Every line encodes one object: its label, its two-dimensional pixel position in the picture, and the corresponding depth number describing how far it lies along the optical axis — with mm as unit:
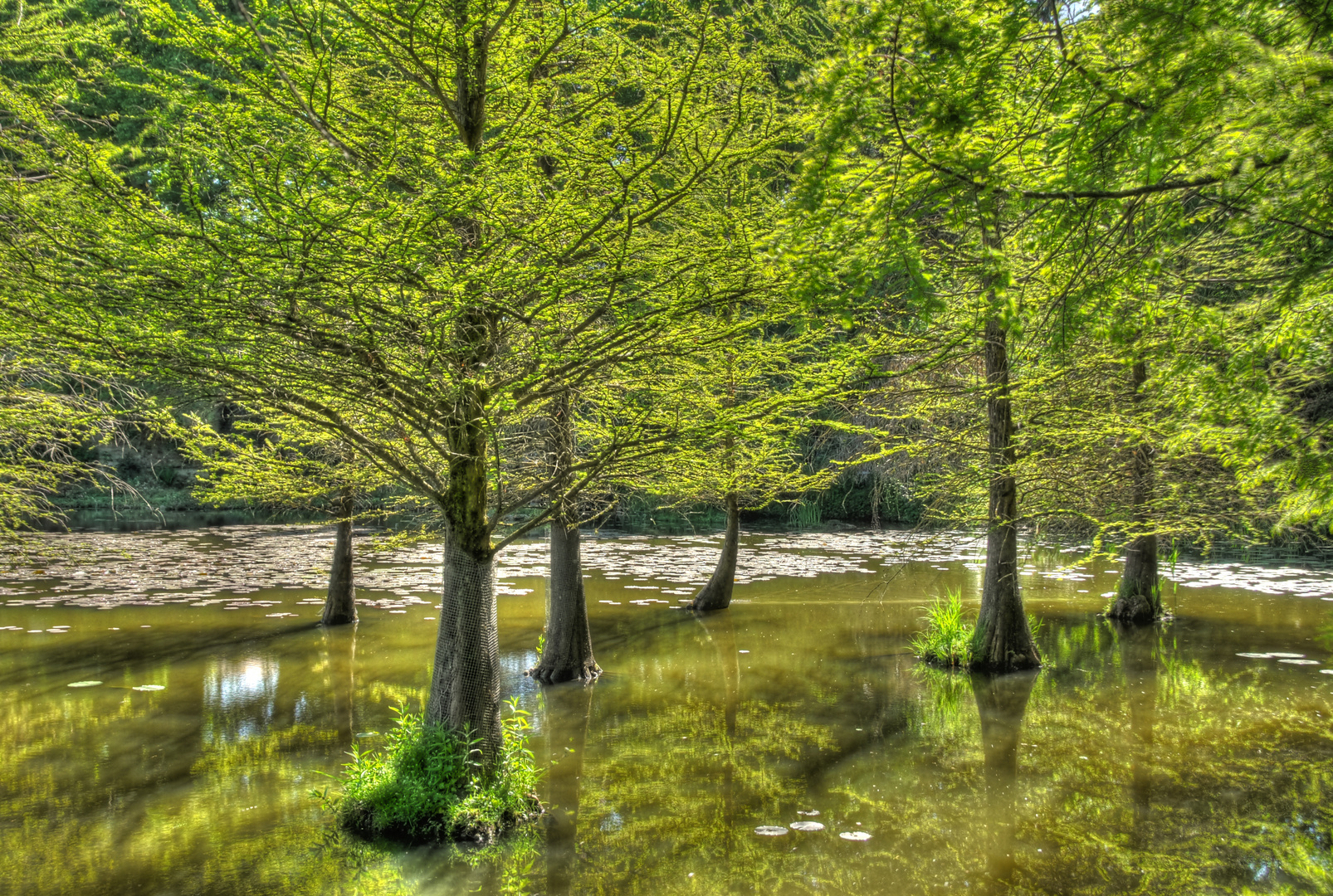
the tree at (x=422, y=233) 4586
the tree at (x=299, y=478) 9688
